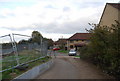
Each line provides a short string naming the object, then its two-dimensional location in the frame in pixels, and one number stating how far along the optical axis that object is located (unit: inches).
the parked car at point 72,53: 867.8
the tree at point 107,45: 178.3
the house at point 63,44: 1742.3
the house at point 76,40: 1455.5
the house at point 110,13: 577.1
